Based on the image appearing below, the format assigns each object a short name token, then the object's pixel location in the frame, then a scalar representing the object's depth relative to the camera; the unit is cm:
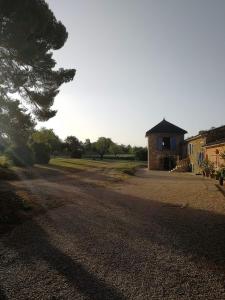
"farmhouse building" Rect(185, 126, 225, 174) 1858
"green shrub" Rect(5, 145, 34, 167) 2244
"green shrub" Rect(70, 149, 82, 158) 5733
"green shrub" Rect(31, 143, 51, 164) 2862
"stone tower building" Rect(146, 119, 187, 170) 3035
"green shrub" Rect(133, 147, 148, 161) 5372
